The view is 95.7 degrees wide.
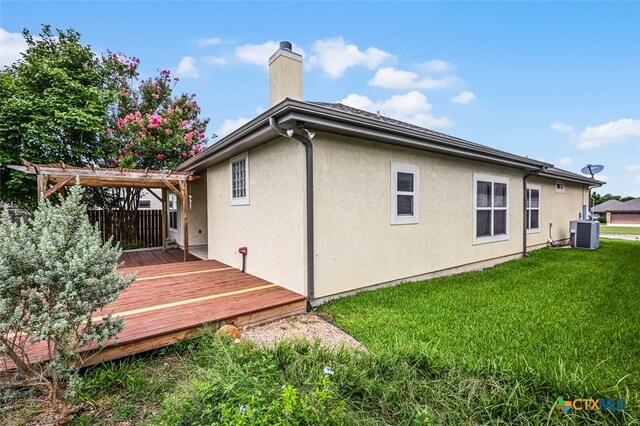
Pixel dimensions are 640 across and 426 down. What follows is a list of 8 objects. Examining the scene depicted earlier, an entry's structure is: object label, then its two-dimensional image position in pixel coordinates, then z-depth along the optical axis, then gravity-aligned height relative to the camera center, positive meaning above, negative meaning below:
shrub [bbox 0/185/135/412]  2.11 -0.55
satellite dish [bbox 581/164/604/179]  11.80 +1.61
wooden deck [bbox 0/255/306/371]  3.10 -1.37
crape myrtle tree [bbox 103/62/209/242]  11.42 +3.31
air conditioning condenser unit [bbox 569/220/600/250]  11.14 -1.01
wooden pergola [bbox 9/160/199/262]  6.73 +0.88
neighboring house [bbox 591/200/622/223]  42.22 -0.05
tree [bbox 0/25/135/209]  9.51 +3.59
